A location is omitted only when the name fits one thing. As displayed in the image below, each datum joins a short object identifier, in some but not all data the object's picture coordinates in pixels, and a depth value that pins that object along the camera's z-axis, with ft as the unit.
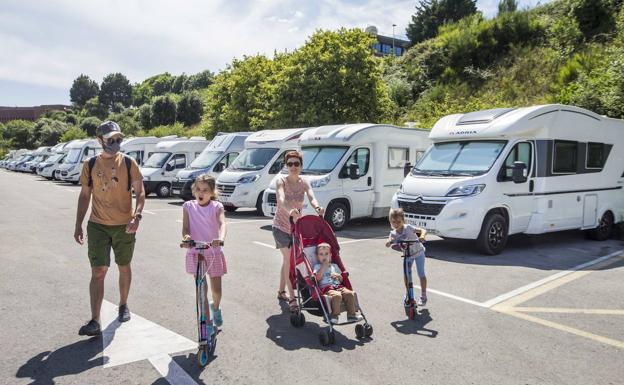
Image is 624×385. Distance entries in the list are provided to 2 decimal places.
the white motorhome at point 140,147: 87.30
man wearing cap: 17.11
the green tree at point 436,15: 165.58
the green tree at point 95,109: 414.41
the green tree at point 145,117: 239.30
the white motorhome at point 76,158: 101.19
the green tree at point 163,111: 231.50
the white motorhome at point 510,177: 31.40
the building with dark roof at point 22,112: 476.95
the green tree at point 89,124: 304.20
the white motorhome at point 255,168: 51.93
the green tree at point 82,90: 492.13
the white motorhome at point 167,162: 72.59
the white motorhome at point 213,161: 63.05
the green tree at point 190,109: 233.96
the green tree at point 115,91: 464.24
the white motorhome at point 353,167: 42.27
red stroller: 16.98
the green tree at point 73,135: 249.75
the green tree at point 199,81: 405.80
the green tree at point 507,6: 119.85
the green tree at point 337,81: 77.77
